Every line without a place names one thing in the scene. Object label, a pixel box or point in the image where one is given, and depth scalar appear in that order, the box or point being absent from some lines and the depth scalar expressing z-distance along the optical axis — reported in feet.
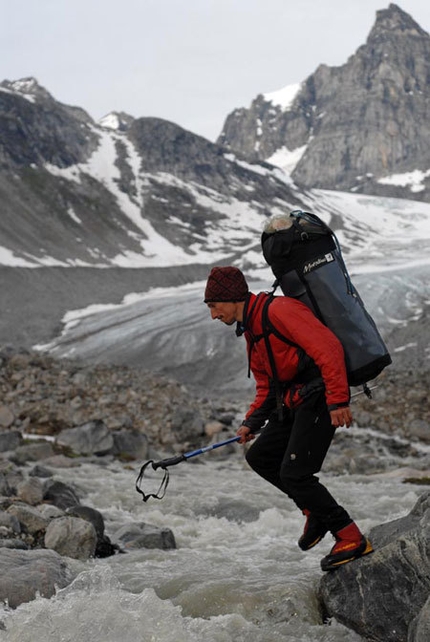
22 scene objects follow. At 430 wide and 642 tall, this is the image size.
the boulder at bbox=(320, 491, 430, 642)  18.45
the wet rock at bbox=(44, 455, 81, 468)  54.70
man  18.66
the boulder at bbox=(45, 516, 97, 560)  28.55
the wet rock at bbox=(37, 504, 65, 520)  32.71
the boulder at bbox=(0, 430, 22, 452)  58.29
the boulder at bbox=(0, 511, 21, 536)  29.22
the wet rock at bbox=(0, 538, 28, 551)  27.02
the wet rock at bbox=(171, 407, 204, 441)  73.92
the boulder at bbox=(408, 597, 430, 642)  15.59
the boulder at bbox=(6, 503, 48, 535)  30.27
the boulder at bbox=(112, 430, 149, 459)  63.21
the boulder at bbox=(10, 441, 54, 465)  55.77
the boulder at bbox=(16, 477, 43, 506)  36.20
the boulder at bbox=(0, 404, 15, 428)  71.61
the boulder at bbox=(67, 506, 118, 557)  29.81
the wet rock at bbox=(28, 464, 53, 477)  48.08
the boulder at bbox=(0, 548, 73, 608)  21.98
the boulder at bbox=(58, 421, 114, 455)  62.44
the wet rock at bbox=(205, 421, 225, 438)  76.21
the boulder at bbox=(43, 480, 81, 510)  37.27
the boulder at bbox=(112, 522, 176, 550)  31.45
